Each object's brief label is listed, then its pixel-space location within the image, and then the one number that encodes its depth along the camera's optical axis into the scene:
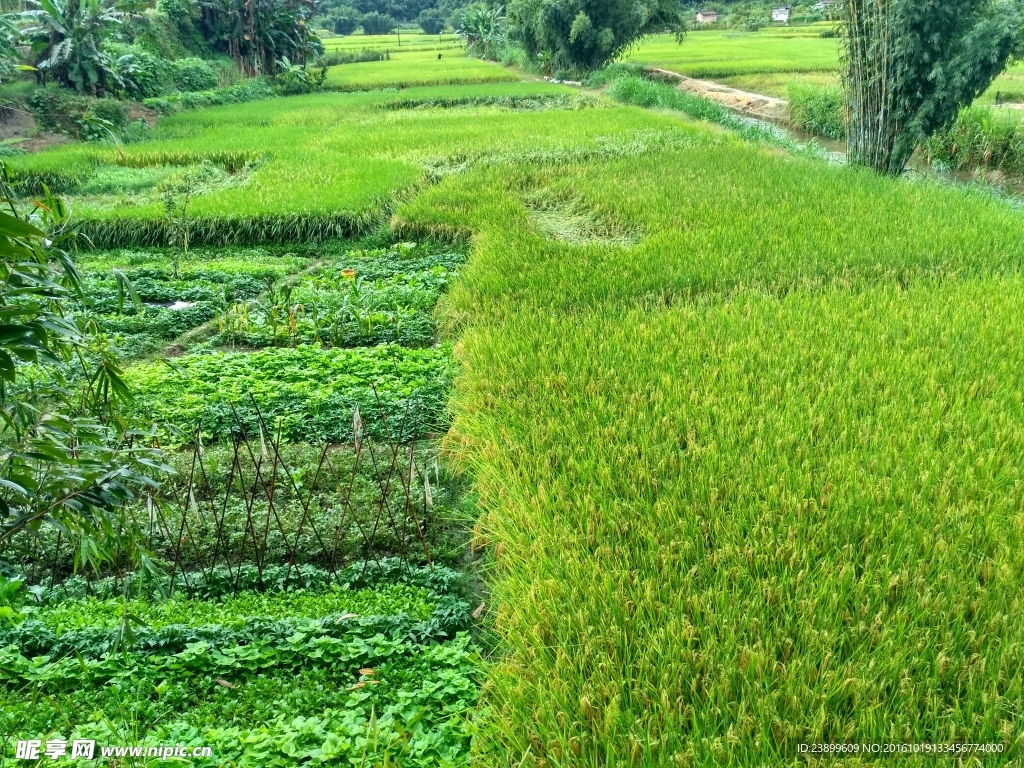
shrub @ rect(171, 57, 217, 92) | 18.28
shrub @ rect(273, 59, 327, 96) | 21.70
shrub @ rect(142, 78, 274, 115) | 15.42
